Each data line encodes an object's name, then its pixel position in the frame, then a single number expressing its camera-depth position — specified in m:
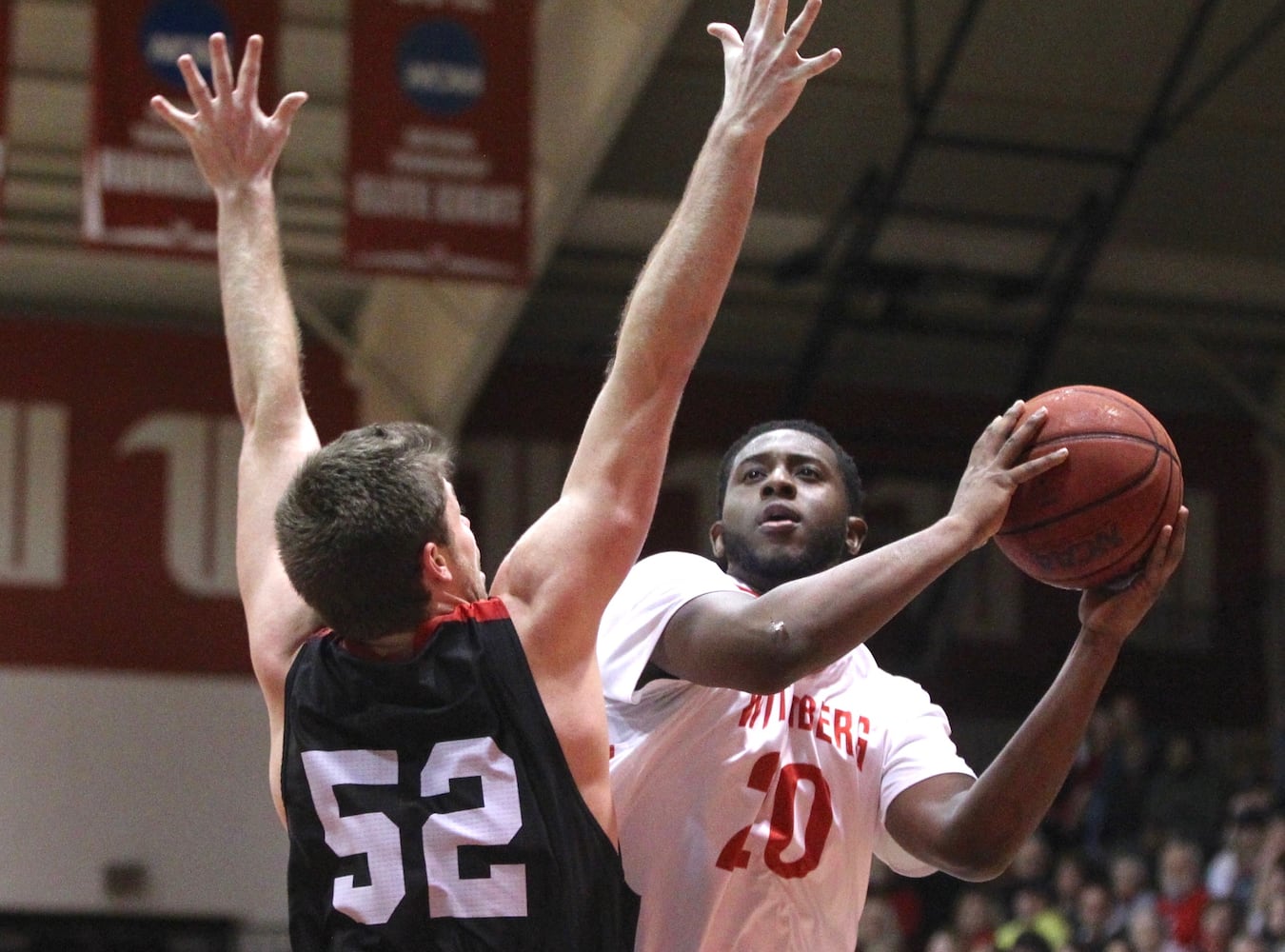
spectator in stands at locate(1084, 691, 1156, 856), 12.60
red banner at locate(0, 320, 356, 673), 14.60
